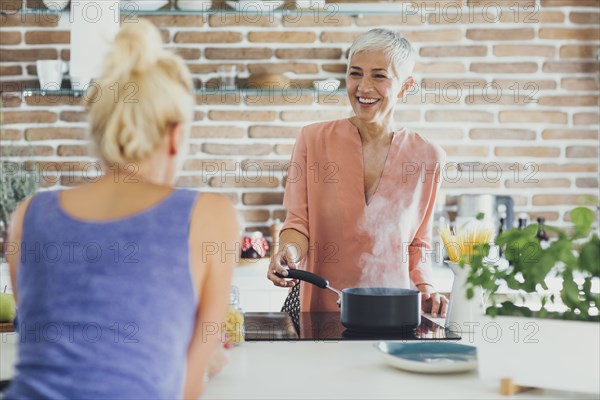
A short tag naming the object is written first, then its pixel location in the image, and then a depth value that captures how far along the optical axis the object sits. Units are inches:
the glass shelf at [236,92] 144.5
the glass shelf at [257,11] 145.1
